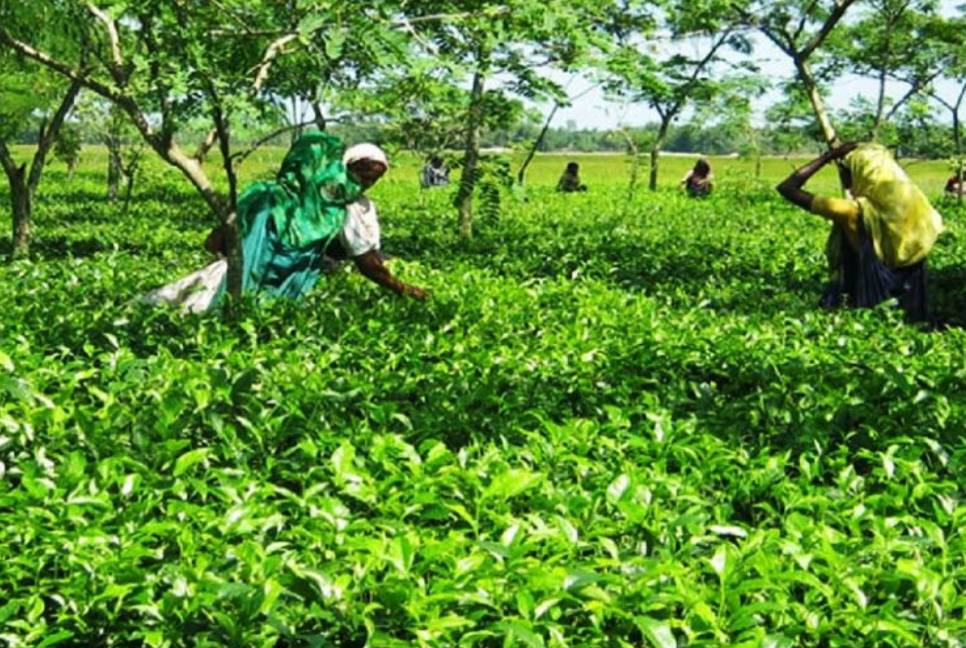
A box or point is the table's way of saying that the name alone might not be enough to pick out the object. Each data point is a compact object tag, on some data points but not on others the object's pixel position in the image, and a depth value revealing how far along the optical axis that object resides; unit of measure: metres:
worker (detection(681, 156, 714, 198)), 22.77
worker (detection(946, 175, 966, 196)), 23.92
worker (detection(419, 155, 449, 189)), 23.83
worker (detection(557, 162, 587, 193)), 24.11
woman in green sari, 6.08
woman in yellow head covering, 7.60
